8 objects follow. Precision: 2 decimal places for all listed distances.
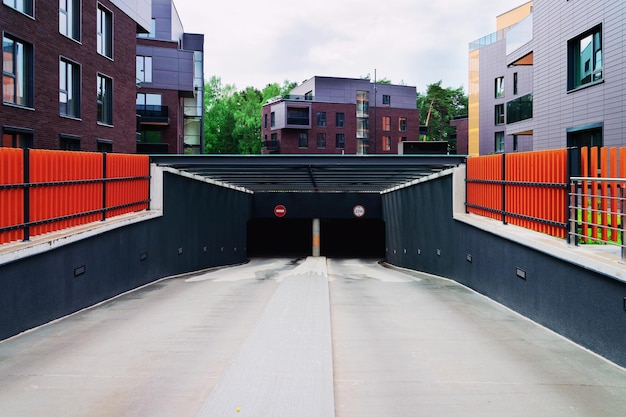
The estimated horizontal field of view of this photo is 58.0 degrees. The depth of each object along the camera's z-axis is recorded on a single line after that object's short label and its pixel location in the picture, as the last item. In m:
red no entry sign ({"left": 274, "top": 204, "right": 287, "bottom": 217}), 38.88
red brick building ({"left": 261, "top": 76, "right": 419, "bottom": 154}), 73.12
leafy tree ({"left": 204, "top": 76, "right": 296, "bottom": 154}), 88.38
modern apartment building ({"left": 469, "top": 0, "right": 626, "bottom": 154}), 16.92
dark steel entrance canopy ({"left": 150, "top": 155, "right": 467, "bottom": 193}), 17.06
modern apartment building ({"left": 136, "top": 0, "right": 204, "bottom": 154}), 50.01
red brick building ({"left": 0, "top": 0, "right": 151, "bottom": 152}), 18.86
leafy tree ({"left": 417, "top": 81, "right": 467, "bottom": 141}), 104.56
